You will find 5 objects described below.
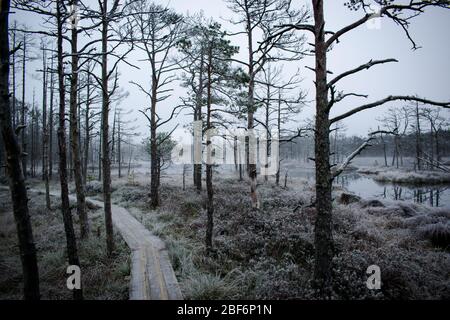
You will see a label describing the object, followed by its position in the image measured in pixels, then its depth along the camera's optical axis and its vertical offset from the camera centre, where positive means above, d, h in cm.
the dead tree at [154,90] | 1219 +429
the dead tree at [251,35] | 1051 +606
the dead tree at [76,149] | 927 +51
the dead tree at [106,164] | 834 -10
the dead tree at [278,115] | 2101 +427
